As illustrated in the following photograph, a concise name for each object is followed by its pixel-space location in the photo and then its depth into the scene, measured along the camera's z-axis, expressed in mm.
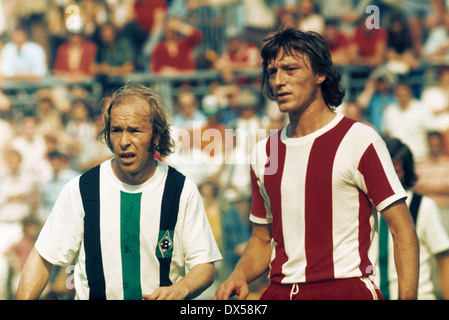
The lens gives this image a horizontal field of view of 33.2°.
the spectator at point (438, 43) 11336
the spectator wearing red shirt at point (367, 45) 10977
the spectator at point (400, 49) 10688
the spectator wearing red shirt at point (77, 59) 11398
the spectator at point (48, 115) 10867
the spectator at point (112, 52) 11305
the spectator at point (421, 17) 11539
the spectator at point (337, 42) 10977
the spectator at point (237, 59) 11102
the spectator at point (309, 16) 11164
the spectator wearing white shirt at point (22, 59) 11625
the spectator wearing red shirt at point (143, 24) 11805
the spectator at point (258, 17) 12023
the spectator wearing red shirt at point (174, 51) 11422
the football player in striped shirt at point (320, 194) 4246
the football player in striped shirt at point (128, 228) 4562
